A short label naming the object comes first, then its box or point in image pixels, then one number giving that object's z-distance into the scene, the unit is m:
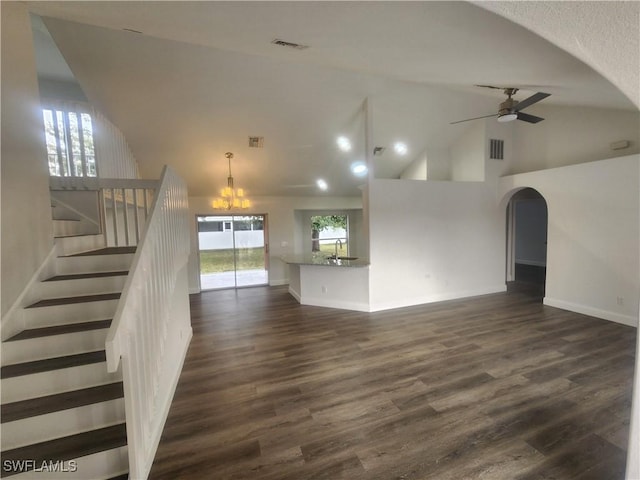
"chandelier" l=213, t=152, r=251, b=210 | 5.12
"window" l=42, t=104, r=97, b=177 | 3.51
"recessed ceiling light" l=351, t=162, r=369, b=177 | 6.31
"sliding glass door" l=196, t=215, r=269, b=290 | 7.22
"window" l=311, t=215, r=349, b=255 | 8.48
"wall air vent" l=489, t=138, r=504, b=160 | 5.76
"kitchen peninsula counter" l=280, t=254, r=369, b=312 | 5.04
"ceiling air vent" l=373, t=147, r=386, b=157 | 6.04
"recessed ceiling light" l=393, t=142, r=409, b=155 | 6.04
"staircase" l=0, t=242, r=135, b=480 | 1.59
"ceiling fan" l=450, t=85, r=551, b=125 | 3.16
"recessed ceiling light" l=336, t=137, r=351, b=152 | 5.52
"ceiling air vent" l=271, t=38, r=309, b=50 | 2.36
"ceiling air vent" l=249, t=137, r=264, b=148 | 5.17
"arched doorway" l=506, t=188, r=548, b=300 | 7.00
